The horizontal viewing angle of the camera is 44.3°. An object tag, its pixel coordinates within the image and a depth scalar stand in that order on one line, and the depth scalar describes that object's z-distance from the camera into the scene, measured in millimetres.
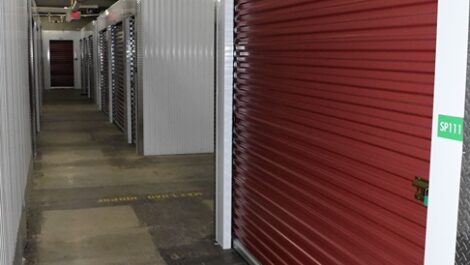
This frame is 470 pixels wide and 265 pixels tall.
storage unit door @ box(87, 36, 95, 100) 21578
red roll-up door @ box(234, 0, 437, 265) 2691
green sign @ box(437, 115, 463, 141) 2256
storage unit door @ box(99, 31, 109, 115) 16484
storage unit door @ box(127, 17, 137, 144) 10719
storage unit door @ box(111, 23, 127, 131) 12922
